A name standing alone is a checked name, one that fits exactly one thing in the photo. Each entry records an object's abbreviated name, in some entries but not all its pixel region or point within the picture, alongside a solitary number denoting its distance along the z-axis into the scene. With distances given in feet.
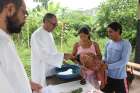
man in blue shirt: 3.75
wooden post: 6.61
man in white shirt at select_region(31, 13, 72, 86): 3.67
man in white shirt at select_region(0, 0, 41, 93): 1.71
